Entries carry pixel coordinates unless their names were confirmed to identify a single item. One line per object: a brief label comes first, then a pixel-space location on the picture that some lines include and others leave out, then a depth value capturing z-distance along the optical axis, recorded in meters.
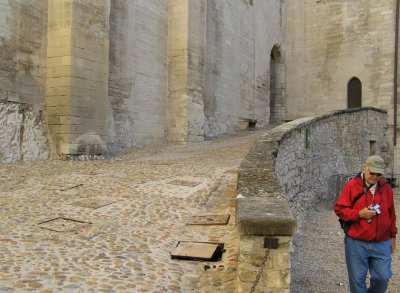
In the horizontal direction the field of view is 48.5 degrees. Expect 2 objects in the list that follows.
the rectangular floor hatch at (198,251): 4.39
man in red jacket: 3.66
